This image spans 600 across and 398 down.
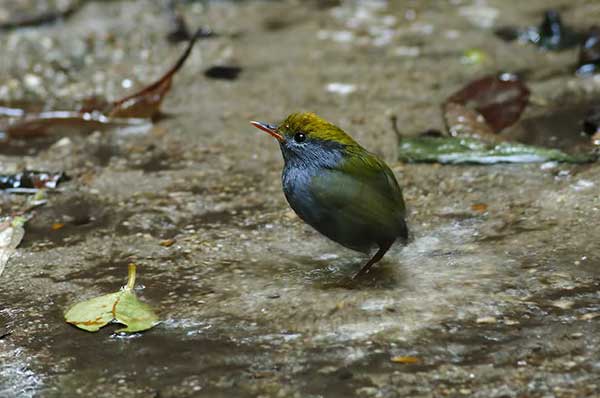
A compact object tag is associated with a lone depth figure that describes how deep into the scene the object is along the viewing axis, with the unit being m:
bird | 6.23
